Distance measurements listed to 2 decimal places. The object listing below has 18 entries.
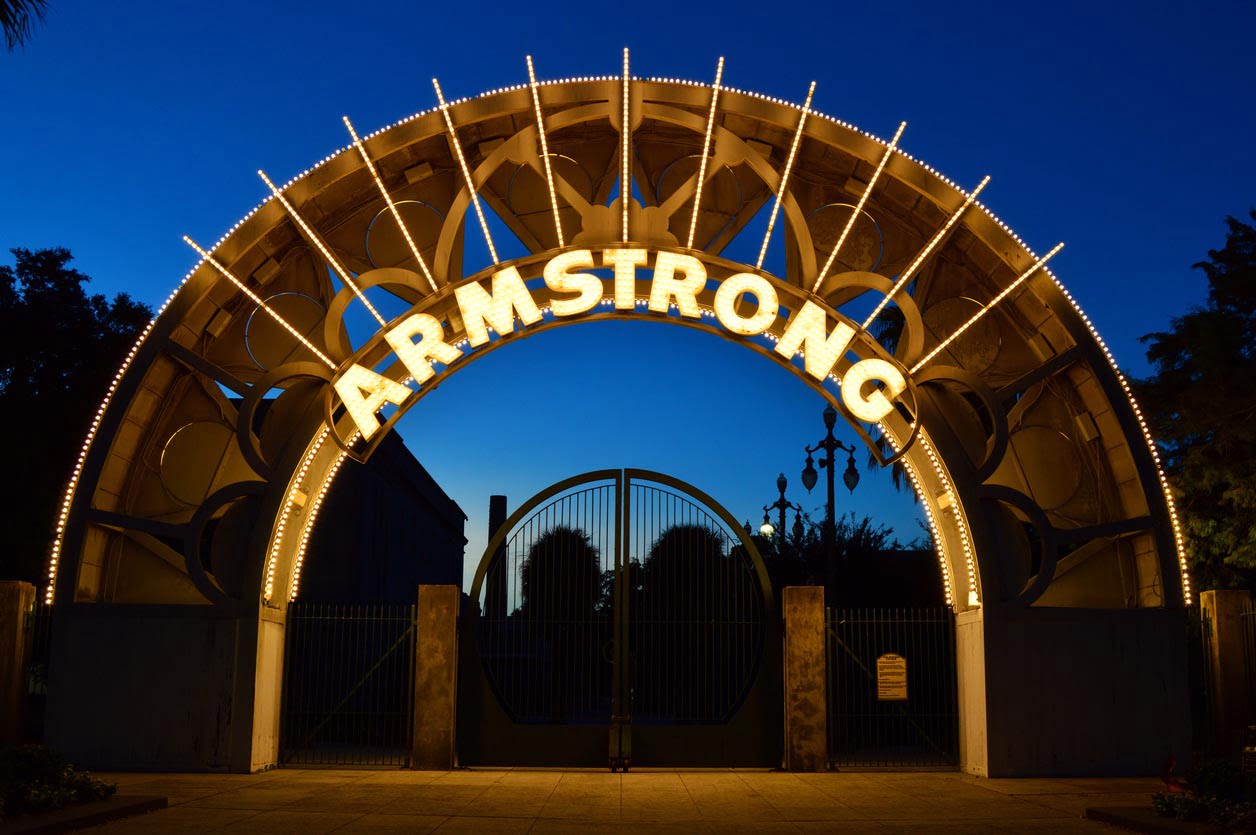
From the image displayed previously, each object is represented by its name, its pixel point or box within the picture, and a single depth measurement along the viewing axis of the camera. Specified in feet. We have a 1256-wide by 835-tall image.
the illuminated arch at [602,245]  60.54
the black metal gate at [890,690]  62.95
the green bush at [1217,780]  41.47
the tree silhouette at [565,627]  64.85
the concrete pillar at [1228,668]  59.93
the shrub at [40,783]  40.55
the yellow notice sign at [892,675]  62.80
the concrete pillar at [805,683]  62.49
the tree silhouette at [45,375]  93.09
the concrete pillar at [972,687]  59.31
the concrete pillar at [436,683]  62.28
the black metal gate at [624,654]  63.72
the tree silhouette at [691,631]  64.75
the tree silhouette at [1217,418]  81.51
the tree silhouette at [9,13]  41.47
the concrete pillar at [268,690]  59.47
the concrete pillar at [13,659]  60.18
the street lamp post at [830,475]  90.07
